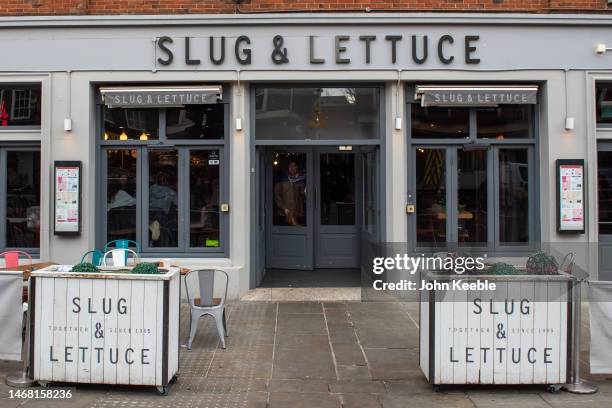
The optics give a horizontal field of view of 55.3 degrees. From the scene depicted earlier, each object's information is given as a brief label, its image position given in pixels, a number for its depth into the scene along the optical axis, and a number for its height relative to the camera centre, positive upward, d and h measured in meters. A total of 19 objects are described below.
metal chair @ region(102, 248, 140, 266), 7.14 -0.57
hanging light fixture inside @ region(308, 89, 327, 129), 9.80 +1.57
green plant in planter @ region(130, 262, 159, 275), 5.53 -0.56
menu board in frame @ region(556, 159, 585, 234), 9.20 +0.21
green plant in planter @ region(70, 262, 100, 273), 5.52 -0.54
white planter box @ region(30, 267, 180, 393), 5.29 -1.06
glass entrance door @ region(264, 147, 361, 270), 11.60 +0.03
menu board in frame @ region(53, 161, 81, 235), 9.21 +0.21
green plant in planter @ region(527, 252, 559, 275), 5.61 -0.54
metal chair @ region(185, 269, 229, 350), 6.85 -1.15
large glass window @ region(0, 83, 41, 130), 9.65 +1.75
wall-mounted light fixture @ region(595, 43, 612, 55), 9.20 +2.54
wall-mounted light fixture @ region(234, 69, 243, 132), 9.33 +1.64
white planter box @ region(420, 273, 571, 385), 5.38 -1.13
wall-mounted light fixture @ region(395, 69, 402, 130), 9.30 +1.67
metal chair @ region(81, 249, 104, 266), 8.37 -0.66
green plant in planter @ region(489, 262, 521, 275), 5.58 -0.58
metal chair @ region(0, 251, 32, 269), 7.56 -0.63
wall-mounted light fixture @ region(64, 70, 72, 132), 9.31 +1.85
